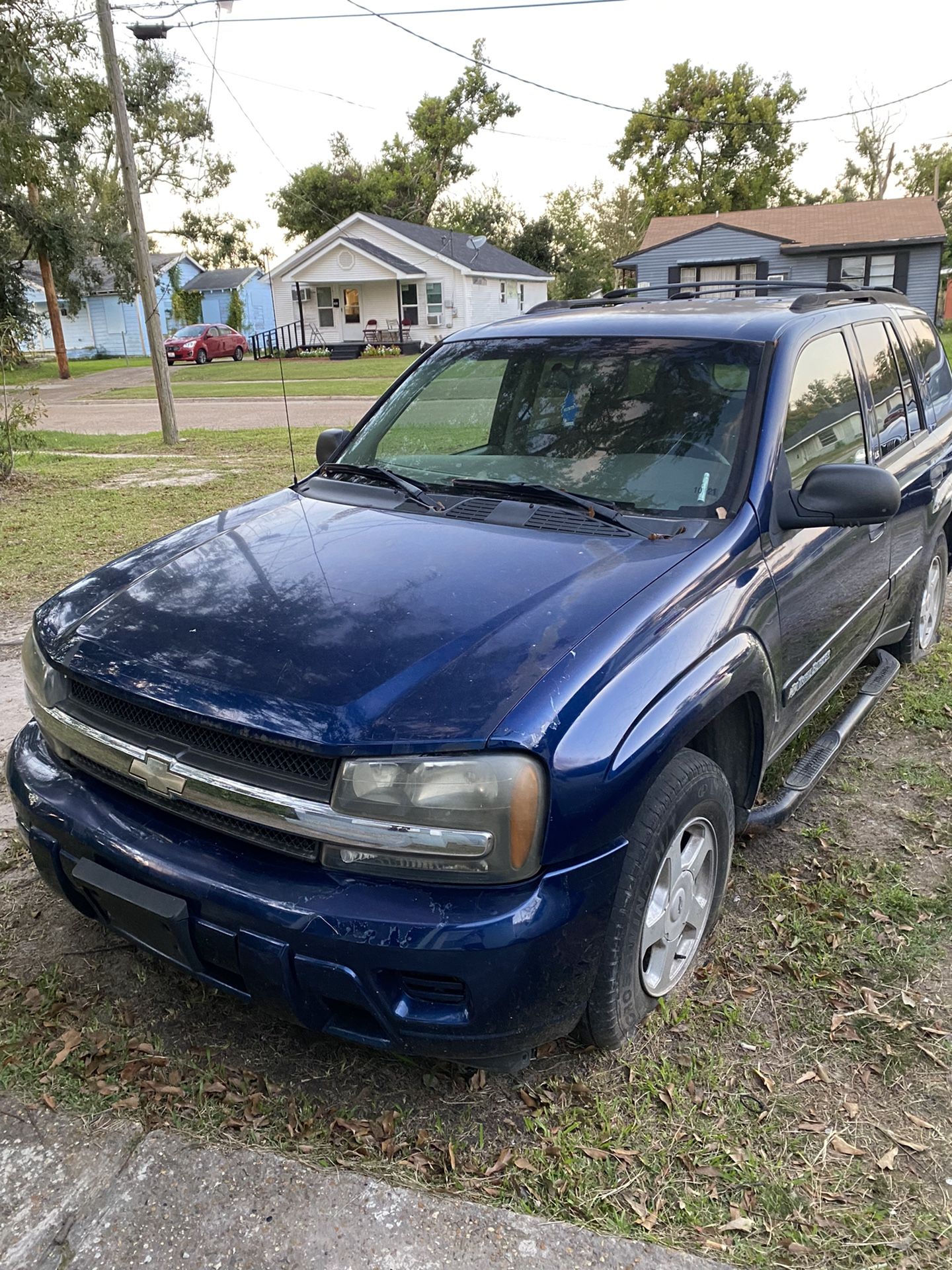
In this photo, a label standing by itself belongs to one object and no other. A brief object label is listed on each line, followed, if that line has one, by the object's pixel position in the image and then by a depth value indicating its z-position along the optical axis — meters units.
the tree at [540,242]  52.19
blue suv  2.02
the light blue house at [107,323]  47.69
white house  38.56
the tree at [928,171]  61.12
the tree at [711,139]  49.59
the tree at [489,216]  54.72
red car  34.81
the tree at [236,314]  42.91
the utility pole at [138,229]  13.41
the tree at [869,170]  56.22
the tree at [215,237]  56.22
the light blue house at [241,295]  50.03
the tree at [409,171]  50.97
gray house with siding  33.69
